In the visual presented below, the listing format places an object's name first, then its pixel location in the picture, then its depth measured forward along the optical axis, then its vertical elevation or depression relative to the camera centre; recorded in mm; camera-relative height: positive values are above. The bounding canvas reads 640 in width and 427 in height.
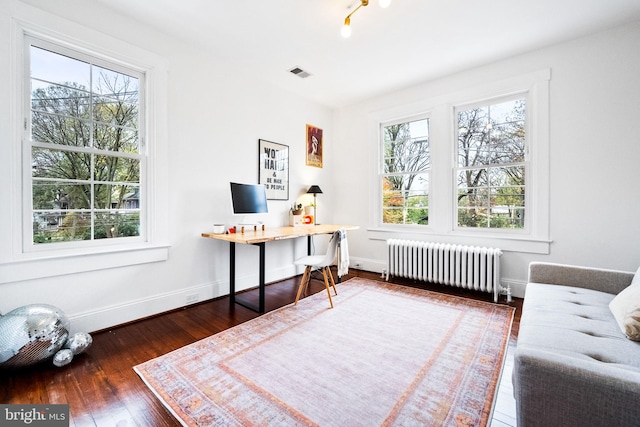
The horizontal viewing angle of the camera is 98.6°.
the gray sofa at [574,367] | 940 -642
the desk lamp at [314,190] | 4289 +327
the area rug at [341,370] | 1483 -1075
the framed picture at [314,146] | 4547 +1096
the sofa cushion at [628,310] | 1351 -537
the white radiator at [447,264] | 3295 -697
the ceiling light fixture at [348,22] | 2305 +1644
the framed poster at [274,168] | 3803 +615
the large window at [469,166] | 3213 +606
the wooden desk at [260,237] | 2766 -267
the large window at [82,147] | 2197 +556
